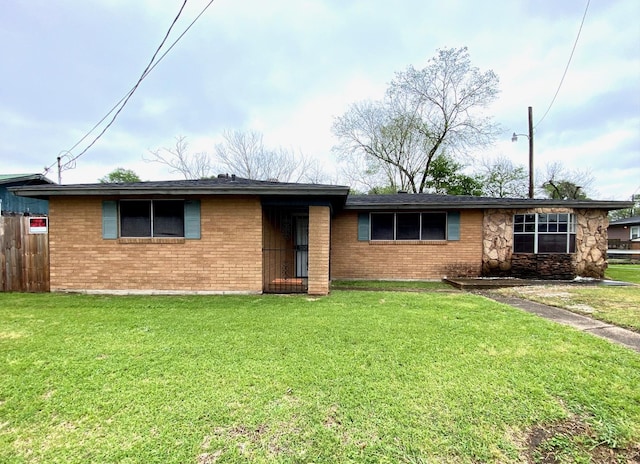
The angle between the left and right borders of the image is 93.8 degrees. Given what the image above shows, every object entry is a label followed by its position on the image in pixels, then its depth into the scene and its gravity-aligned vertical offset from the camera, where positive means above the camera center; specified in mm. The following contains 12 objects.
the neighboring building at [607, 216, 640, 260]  23831 -902
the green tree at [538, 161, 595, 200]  28730 +4720
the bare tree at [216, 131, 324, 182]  23016 +5255
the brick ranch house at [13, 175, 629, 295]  6637 -204
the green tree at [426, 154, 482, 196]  21406 +3517
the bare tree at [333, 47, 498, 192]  19875 +7553
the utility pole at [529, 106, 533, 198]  15734 +3977
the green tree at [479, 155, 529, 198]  25562 +4120
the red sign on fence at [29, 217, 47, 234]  6961 +29
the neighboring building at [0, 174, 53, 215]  14284 +1491
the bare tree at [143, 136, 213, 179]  22438 +5092
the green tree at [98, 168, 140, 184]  37344 +6429
